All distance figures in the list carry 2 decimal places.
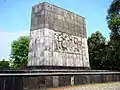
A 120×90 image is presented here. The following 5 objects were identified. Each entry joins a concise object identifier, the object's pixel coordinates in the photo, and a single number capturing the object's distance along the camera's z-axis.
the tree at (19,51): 30.59
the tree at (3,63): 44.70
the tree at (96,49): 25.06
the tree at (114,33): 18.94
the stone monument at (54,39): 11.60
